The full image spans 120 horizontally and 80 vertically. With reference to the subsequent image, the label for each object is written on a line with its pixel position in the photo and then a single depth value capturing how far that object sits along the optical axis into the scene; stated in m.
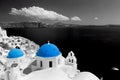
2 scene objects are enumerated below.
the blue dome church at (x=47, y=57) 26.80
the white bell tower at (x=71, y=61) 30.27
